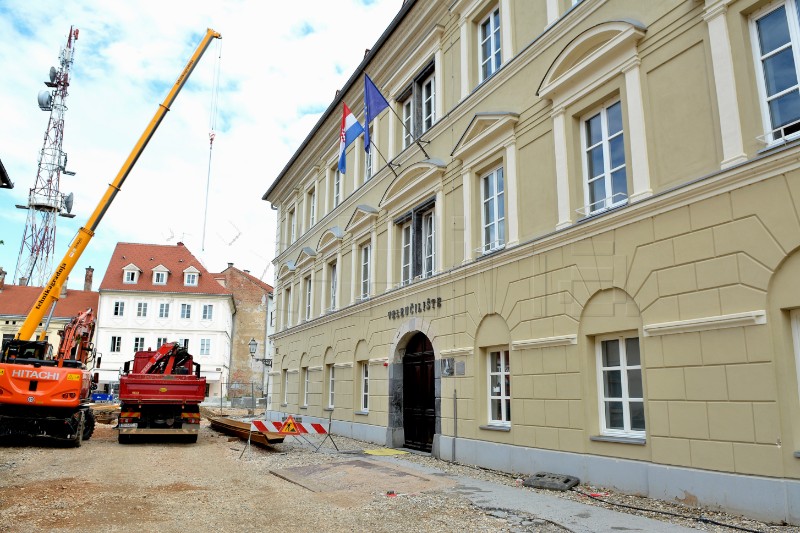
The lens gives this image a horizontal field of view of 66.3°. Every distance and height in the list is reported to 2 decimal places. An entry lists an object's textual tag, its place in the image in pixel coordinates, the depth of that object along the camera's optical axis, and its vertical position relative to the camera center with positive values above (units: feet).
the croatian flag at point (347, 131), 54.70 +22.54
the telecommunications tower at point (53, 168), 160.97 +55.92
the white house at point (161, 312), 171.01 +20.58
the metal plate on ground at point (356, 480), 30.25 -5.05
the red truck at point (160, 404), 54.95 -1.76
